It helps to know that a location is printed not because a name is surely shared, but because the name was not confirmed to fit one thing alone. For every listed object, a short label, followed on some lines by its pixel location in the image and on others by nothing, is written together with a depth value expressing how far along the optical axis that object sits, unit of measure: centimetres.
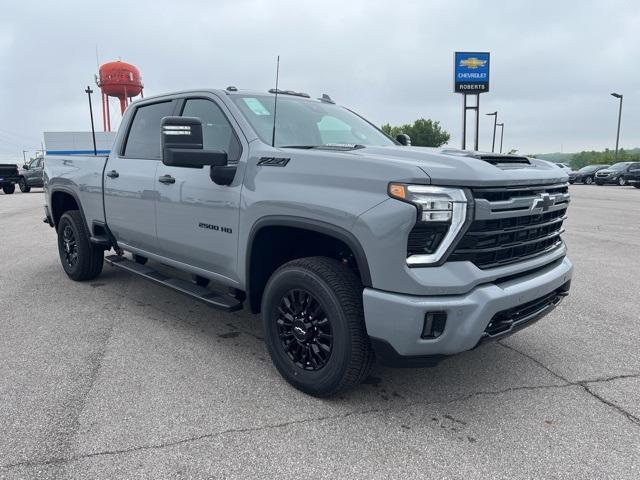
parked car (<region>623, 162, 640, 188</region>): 2639
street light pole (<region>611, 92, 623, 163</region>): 3994
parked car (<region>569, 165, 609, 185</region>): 3250
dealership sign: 2836
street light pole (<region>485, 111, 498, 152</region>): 5653
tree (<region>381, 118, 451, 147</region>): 7575
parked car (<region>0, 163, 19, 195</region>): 2381
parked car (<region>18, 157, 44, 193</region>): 2534
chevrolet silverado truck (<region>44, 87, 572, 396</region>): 257
